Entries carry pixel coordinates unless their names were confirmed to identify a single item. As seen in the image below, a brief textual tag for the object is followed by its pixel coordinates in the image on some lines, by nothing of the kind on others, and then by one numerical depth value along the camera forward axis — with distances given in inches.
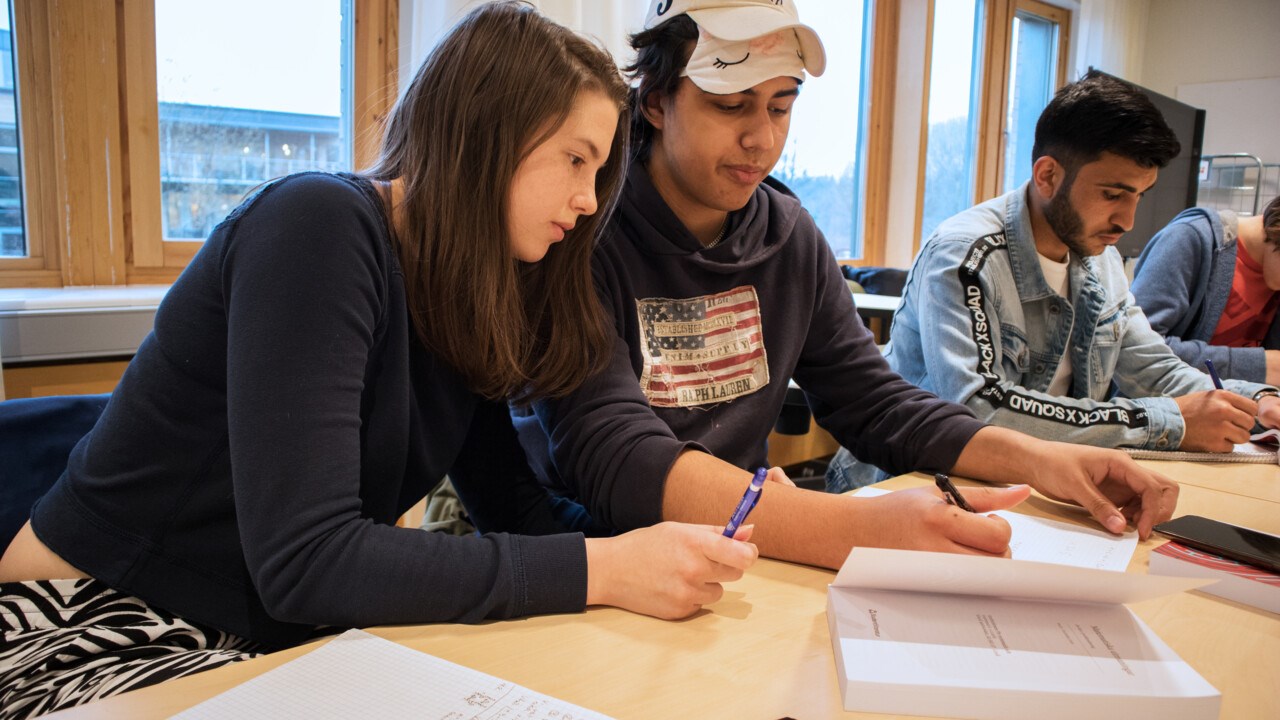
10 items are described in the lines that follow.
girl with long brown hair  28.4
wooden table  24.2
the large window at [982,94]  185.6
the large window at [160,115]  82.3
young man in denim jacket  59.4
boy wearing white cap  40.1
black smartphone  35.4
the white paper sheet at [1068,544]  37.4
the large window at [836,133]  165.0
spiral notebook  56.0
